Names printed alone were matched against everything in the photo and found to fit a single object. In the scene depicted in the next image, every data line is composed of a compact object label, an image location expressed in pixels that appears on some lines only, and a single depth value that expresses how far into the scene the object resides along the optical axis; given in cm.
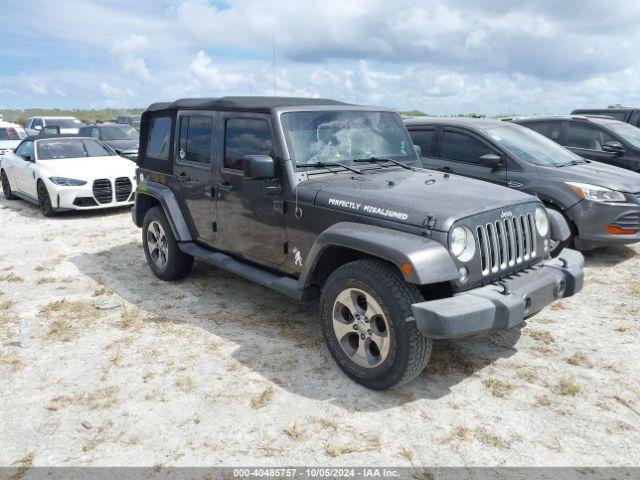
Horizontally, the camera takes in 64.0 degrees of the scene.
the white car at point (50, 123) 2122
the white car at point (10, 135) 1560
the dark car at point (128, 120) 2453
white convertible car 939
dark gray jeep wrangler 318
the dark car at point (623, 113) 1105
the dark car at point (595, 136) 827
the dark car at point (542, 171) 610
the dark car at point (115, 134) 1510
